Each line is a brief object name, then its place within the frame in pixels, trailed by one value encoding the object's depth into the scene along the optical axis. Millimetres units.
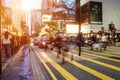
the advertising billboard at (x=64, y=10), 23634
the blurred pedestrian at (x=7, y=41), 7734
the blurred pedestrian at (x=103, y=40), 10697
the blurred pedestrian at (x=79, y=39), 7902
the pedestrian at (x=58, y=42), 6543
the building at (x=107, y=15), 28327
